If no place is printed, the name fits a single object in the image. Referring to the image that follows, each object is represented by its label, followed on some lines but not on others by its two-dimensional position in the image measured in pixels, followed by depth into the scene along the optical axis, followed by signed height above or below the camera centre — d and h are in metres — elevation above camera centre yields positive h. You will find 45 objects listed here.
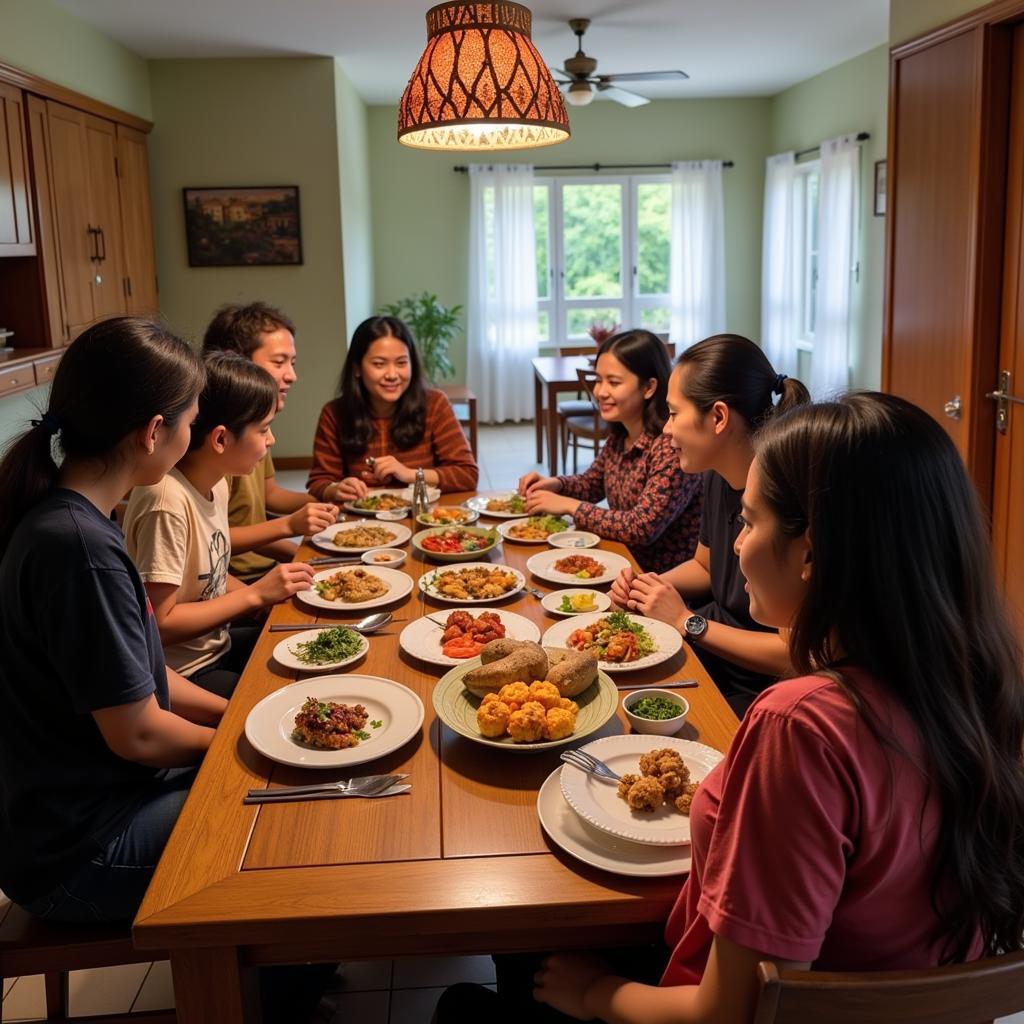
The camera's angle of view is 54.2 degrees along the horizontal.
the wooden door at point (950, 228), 3.41 +0.28
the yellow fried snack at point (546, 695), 1.42 -0.53
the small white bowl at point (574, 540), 2.57 -0.57
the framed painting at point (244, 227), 6.51 +0.62
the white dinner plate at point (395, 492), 2.97 -0.54
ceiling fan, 5.69 +1.38
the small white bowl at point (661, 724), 1.43 -0.58
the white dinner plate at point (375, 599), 2.05 -0.57
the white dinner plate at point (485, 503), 2.89 -0.55
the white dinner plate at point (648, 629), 1.69 -0.58
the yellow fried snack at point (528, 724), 1.36 -0.55
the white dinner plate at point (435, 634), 1.76 -0.58
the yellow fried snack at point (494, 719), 1.38 -0.55
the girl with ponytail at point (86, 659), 1.38 -0.46
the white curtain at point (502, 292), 8.86 +0.22
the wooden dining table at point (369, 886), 1.09 -0.63
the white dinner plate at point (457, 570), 2.09 -0.57
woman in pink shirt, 0.88 -0.39
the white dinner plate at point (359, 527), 2.55 -0.57
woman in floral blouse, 2.59 -0.44
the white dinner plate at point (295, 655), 1.74 -0.58
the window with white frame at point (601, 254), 9.14 +0.55
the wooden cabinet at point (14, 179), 4.35 +0.66
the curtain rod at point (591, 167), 8.98 +1.30
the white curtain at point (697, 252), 8.95 +0.53
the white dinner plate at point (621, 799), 1.17 -0.59
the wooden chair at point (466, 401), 6.77 -0.58
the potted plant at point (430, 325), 8.32 -0.05
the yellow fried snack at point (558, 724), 1.37 -0.55
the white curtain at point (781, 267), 8.36 +0.36
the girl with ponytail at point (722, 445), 1.98 -0.28
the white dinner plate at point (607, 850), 1.13 -0.62
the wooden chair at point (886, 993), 0.80 -0.55
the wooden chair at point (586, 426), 6.06 -0.68
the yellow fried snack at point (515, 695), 1.41 -0.53
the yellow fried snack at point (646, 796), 1.23 -0.58
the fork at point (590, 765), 1.30 -0.58
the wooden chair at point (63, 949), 1.43 -0.87
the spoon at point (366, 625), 1.94 -0.59
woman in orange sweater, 3.25 -0.35
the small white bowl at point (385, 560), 2.41 -0.57
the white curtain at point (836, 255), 7.10 +0.38
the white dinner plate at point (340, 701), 1.39 -0.59
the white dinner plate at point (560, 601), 2.02 -0.58
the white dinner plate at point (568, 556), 2.23 -0.57
